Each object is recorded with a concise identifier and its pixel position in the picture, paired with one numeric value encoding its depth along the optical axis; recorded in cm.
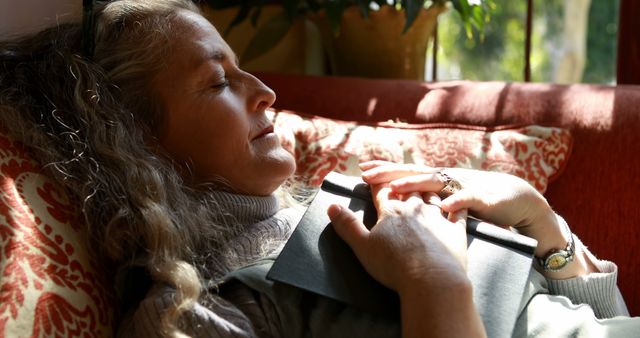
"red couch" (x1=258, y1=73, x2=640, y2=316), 145
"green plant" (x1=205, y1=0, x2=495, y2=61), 207
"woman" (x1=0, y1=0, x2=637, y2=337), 96
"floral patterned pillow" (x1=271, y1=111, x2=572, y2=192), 150
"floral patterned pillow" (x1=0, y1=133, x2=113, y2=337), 93
